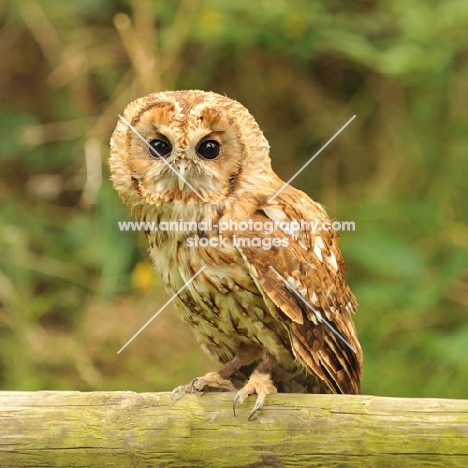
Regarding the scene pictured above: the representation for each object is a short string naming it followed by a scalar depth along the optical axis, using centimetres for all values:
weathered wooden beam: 401
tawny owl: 406
